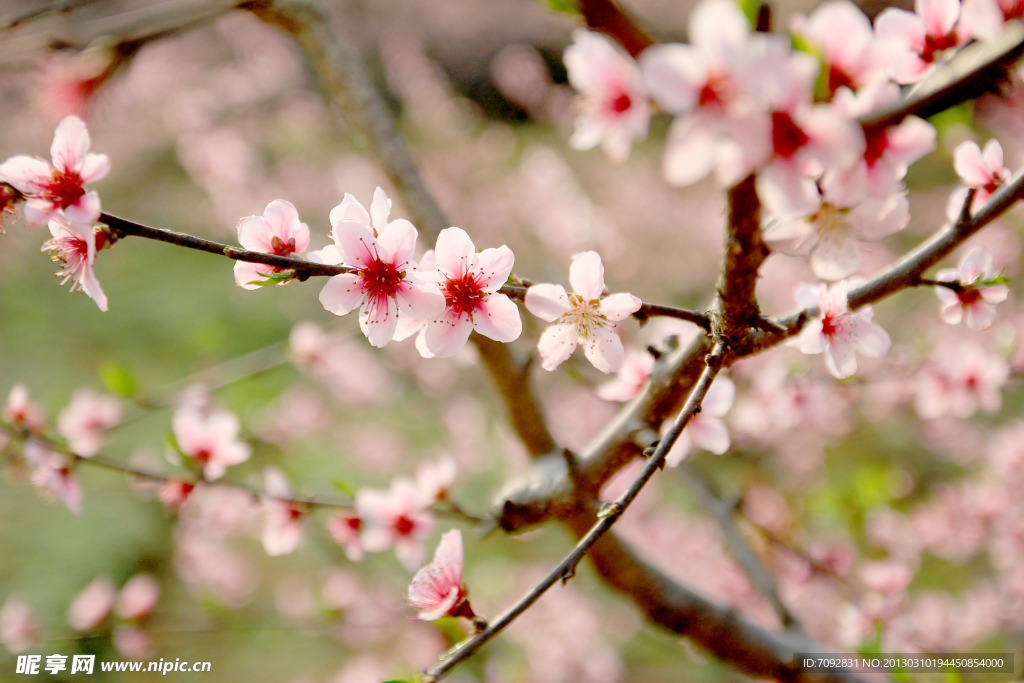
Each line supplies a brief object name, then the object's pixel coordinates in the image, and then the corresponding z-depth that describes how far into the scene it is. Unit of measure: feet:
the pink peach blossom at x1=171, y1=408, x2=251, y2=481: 2.44
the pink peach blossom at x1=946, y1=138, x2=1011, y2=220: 2.13
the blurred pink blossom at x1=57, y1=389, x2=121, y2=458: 2.82
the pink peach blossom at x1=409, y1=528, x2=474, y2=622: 2.15
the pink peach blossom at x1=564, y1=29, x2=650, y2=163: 2.02
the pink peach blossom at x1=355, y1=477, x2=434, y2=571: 2.42
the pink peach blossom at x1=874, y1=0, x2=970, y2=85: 2.06
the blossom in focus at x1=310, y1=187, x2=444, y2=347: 2.07
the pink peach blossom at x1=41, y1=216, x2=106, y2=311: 2.06
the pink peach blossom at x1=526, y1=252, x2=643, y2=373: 2.08
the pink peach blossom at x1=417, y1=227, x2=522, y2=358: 2.09
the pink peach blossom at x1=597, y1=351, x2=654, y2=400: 2.27
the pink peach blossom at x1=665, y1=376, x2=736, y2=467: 2.23
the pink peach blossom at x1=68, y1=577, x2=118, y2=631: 3.61
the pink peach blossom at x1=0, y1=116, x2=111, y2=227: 2.05
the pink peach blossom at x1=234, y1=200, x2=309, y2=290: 2.09
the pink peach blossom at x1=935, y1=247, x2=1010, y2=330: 2.15
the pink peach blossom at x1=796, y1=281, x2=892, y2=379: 2.11
